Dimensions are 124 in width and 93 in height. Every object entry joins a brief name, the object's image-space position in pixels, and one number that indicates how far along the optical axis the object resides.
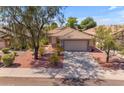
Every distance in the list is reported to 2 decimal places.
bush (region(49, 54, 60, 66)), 6.12
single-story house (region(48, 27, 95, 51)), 8.99
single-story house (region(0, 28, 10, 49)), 9.51
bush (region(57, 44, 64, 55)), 7.88
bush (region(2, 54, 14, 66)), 5.94
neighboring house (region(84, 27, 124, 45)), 6.28
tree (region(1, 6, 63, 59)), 5.94
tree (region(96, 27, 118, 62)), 6.12
